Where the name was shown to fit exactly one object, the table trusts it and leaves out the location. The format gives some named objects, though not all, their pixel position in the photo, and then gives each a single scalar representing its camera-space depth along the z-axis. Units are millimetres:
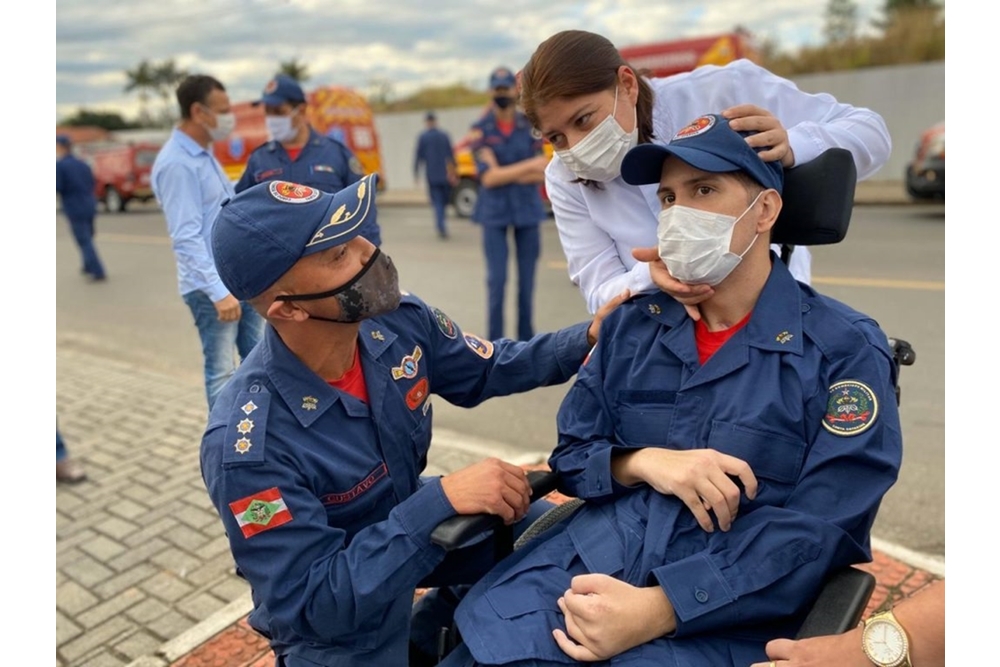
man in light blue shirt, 3771
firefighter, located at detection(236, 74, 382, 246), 4305
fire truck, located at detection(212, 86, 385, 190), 17078
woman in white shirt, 2082
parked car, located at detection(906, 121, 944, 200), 10383
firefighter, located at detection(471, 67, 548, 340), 5664
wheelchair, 1796
